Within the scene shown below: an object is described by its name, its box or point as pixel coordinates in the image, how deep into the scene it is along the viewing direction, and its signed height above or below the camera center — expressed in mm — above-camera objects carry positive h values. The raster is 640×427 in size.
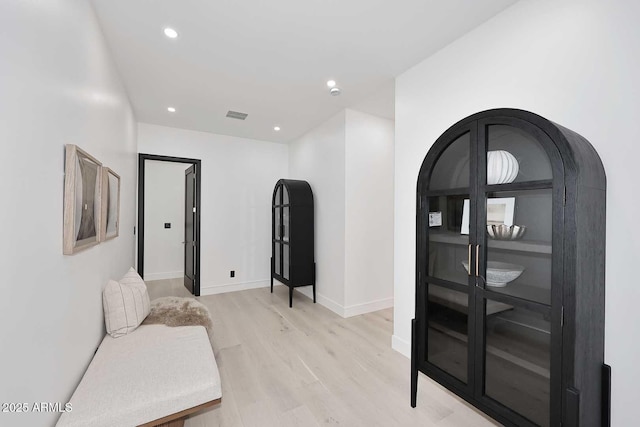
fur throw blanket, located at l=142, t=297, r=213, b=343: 2232 -875
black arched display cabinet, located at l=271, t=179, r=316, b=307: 3895 -374
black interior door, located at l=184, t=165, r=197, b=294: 4434 -340
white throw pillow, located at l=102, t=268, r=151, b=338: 1955 -717
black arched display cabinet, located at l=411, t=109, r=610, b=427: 1179 -284
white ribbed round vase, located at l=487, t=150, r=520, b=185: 1401 +229
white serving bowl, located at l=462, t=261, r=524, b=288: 1382 -307
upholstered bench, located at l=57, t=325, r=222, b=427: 1235 -873
